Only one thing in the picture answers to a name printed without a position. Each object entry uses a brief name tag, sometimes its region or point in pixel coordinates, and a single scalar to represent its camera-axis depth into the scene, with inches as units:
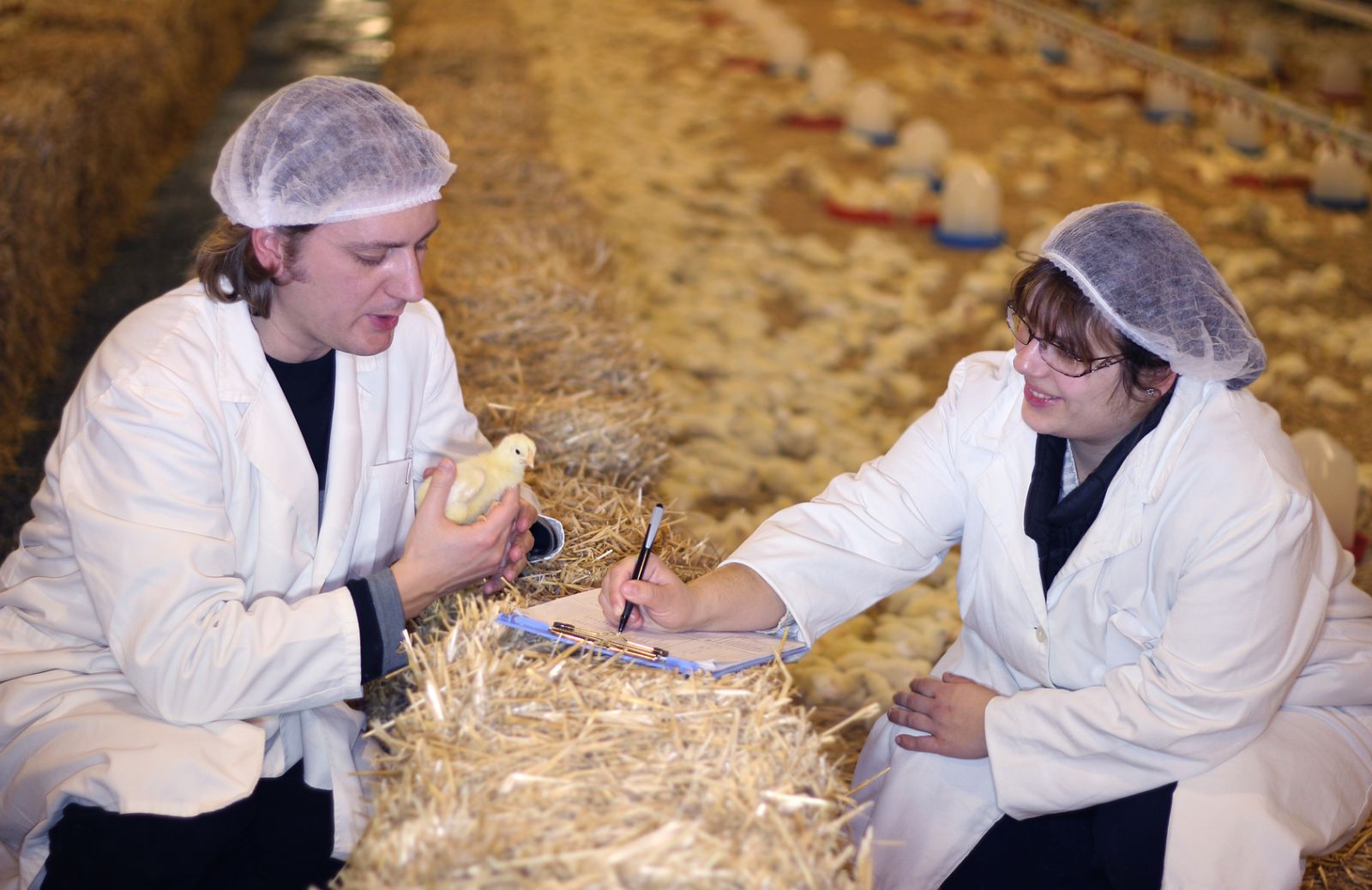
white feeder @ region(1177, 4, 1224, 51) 344.8
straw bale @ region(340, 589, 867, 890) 55.4
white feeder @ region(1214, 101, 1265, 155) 262.8
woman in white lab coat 74.0
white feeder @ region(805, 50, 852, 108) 297.7
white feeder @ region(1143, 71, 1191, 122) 285.9
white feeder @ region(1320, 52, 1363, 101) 297.1
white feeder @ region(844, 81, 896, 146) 277.1
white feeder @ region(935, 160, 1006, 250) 222.1
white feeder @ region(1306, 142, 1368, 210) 235.9
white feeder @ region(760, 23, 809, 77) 329.4
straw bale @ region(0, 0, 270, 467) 145.6
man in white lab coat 70.2
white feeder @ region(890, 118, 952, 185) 253.0
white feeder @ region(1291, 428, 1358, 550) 133.8
